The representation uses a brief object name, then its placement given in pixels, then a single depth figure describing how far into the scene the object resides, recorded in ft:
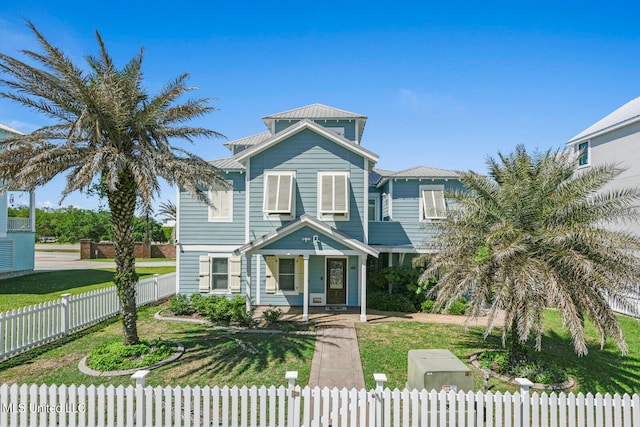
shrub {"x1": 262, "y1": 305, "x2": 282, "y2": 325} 41.91
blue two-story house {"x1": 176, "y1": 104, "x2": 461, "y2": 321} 50.49
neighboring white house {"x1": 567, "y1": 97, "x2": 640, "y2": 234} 55.98
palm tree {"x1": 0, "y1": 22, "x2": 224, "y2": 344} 27.02
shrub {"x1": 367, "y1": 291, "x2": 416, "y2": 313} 49.70
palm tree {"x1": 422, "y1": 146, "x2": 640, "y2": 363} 24.53
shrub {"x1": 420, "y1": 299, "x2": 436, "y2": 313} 49.76
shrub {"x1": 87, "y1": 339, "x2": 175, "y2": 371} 27.37
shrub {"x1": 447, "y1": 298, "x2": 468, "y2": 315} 49.14
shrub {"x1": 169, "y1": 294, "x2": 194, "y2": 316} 45.39
